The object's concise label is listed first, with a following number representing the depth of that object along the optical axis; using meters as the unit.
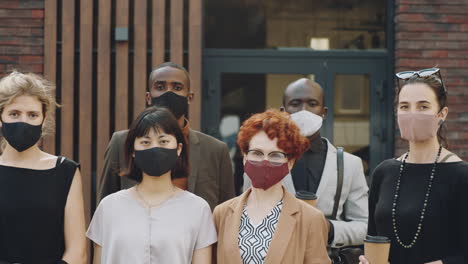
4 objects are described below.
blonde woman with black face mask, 4.32
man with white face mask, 4.94
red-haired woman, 4.07
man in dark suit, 5.12
